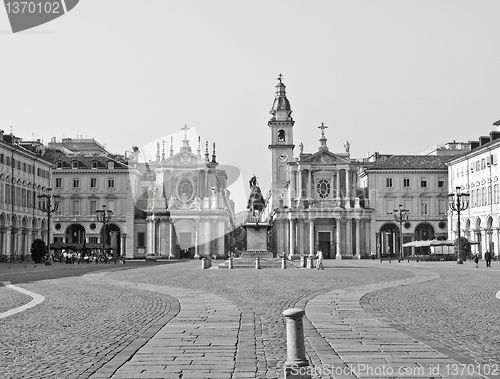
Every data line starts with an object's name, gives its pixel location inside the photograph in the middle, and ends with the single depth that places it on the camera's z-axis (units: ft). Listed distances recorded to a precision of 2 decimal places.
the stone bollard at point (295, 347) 28.53
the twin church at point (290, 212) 357.61
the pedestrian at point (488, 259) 179.69
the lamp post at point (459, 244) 200.34
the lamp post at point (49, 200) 206.59
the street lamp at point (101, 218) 272.74
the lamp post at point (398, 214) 339.57
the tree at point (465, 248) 254.06
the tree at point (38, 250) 228.22
